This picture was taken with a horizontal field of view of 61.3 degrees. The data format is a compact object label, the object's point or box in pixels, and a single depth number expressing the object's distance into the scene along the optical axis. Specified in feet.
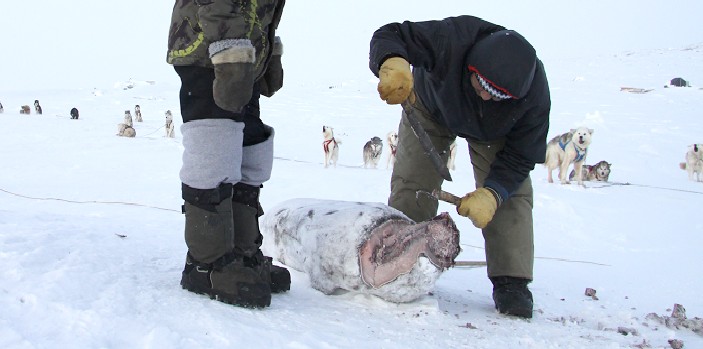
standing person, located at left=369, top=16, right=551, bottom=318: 7.68
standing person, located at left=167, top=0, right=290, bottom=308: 6.09
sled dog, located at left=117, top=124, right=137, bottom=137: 41.91
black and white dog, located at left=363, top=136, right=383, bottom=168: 39.55
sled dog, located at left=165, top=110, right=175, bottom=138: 47.70
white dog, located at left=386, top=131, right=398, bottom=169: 41.24
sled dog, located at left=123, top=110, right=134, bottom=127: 52.85
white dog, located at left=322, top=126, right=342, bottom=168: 37.11
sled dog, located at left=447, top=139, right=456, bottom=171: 39.01
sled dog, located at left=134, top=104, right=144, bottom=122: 62.13
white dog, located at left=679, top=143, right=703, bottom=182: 36.01
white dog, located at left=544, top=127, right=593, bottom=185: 31.73
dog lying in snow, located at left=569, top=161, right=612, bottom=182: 34.64
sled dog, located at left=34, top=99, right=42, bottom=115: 65.76
